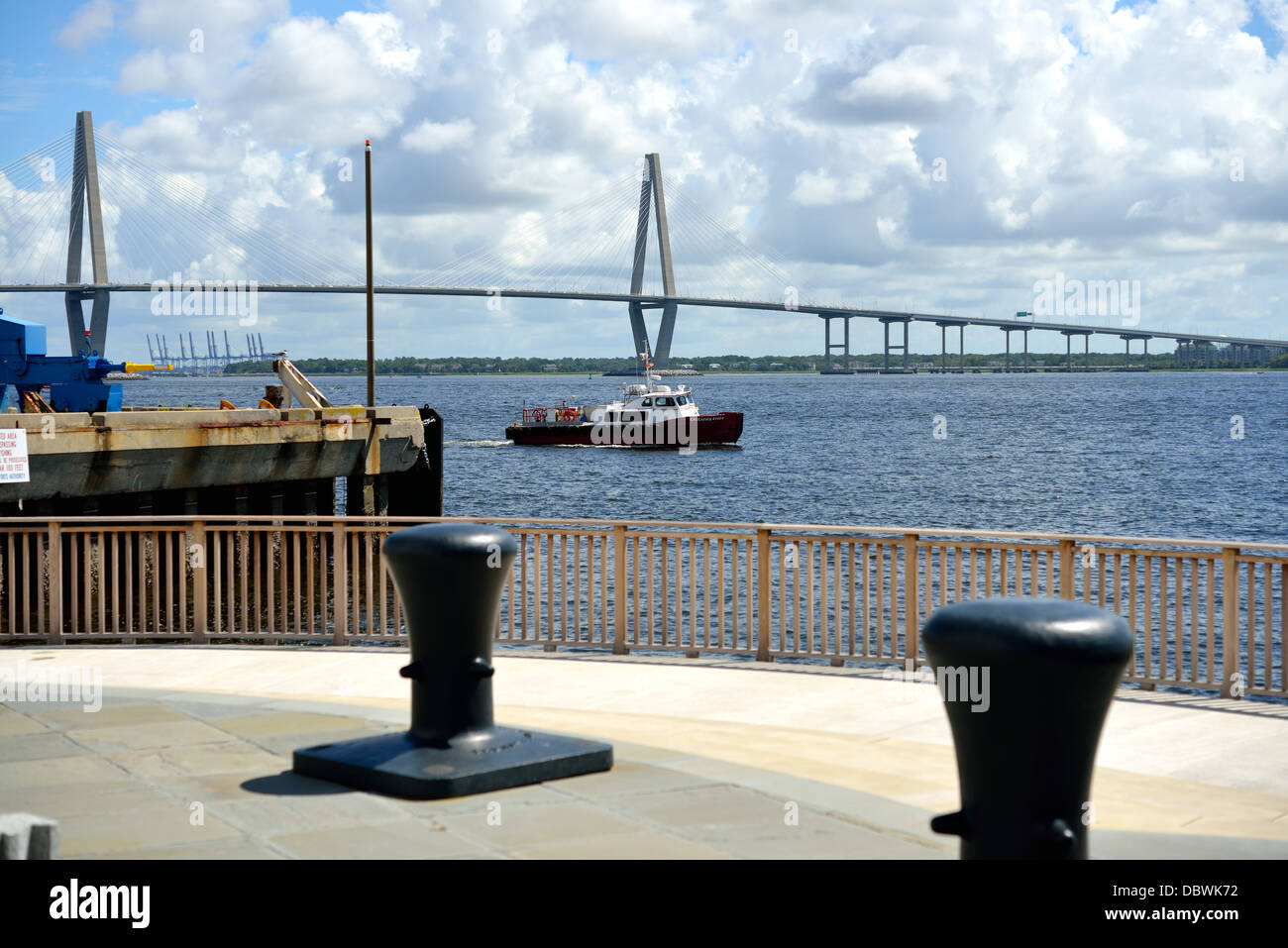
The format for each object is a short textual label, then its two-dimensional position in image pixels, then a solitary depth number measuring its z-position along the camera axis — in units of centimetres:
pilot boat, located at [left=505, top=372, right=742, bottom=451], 8231
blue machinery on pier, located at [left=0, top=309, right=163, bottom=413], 2836
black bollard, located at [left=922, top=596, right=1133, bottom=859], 401
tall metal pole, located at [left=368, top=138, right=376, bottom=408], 2955
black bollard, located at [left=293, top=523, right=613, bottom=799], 633
